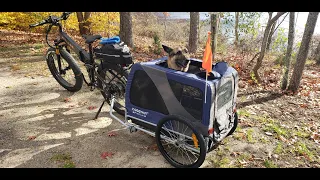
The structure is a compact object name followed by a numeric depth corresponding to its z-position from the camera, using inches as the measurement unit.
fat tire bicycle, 169.8
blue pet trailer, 120.1
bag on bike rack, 156.8
